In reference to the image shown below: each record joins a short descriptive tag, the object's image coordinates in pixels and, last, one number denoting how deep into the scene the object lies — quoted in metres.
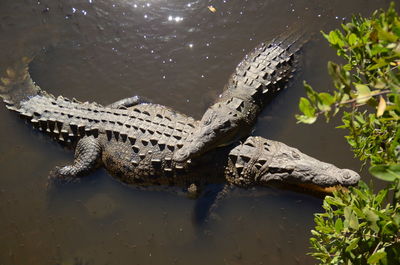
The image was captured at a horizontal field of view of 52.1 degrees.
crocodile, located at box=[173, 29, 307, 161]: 4.69
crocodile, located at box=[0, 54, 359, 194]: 4.83
